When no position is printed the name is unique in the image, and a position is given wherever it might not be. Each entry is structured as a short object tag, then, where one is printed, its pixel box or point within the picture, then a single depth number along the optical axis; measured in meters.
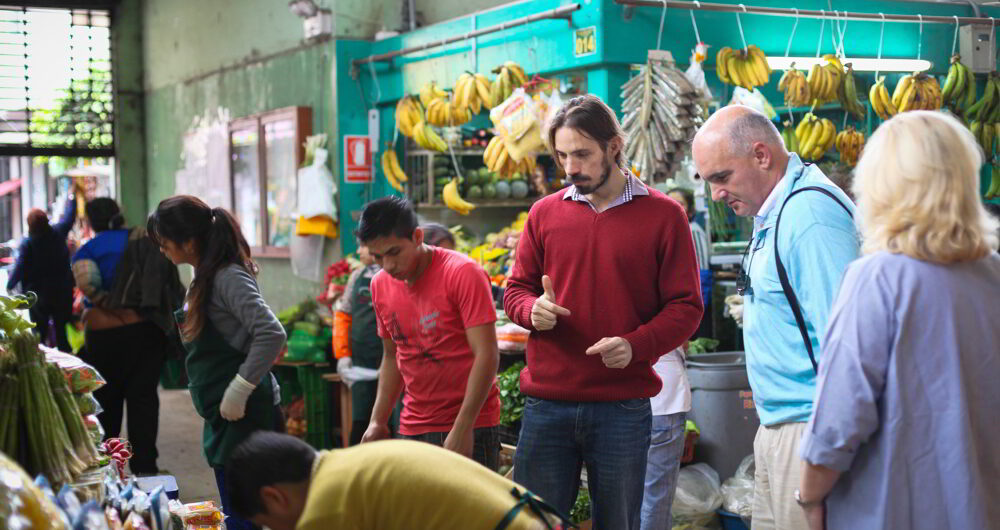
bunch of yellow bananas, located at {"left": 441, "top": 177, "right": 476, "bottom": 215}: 7.60
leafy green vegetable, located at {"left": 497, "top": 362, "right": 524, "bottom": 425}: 5.33
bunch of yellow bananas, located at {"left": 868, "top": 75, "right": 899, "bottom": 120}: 6.75
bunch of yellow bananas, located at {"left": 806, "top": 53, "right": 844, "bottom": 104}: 6.45
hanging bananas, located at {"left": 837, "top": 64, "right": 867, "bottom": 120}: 6.55
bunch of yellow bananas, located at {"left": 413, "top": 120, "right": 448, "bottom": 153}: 7.44
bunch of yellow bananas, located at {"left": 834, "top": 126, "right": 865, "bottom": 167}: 6.84
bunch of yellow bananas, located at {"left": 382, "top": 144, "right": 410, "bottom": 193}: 8.21
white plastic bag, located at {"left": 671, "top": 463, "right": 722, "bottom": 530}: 5.12
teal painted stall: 6.21
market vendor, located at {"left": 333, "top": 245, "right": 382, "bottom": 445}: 6.12
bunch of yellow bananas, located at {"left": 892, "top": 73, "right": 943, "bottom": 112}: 6.64
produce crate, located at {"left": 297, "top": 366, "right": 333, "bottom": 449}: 7.43
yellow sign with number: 6.18
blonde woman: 2.06
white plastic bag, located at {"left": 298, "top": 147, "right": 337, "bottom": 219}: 8.38
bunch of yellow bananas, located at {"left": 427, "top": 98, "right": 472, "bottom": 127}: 6.93
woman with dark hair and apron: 3.69
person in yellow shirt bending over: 2.07
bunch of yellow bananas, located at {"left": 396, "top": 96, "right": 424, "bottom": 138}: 7.62
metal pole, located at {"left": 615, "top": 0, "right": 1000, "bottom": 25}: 6.04
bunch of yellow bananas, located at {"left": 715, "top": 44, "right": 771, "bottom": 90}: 6.34
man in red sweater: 3.06
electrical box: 7.52
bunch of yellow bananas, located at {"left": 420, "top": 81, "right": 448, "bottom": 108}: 7.38
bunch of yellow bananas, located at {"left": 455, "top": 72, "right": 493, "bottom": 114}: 6.72
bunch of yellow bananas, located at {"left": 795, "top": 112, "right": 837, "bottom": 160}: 6.64
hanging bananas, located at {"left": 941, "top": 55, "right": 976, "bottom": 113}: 7.06
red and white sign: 8.32
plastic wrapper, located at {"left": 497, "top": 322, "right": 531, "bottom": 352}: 5.66
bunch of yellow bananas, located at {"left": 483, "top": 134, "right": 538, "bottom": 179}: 6.50
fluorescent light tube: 7.01
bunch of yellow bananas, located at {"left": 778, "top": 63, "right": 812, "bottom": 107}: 6.39
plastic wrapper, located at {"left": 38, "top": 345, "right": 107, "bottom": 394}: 3.39
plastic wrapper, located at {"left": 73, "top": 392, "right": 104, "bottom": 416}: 3.28
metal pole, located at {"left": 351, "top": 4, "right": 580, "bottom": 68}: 6.30
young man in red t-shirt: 3.51
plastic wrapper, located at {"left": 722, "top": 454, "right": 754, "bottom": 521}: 5.03
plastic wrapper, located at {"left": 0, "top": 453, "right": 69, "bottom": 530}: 1.69
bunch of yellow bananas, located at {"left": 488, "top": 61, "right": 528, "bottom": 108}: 6.52
